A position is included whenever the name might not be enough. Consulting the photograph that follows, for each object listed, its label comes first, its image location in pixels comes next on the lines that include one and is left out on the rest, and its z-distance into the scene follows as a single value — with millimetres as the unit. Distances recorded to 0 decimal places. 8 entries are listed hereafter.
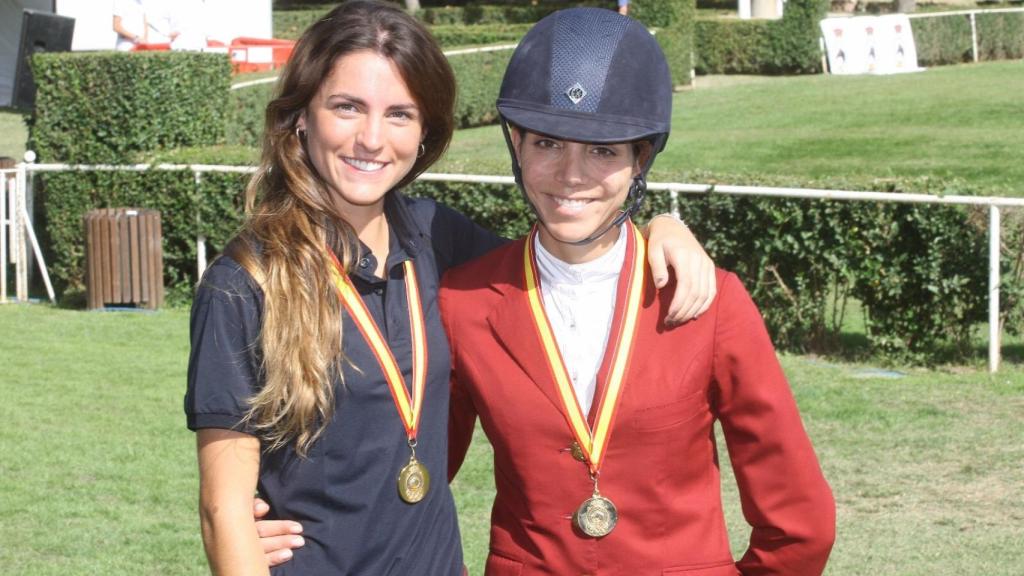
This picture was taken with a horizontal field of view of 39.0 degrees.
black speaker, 14440
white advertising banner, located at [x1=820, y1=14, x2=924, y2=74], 30344
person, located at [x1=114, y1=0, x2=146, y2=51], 14859
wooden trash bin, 12320
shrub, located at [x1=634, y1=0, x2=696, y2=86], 27672
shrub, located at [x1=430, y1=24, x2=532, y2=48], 29219
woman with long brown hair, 2639
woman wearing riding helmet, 2723
